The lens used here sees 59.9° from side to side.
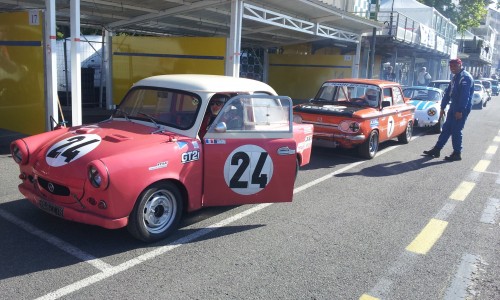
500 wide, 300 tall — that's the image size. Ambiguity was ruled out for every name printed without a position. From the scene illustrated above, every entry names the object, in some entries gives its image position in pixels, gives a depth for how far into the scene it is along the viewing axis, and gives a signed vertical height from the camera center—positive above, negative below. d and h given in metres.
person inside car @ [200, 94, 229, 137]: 4.81 -0.34
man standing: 9.01 -0.32
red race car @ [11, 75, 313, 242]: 3.96 -0.80
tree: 46.06 +8.57
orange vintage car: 8.53 -0.55
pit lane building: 8.66 +1.12
